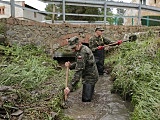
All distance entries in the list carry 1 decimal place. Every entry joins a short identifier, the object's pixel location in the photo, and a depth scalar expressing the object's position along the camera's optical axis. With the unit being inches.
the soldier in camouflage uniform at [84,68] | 123.8
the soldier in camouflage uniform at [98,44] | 164.5
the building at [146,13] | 520.2
